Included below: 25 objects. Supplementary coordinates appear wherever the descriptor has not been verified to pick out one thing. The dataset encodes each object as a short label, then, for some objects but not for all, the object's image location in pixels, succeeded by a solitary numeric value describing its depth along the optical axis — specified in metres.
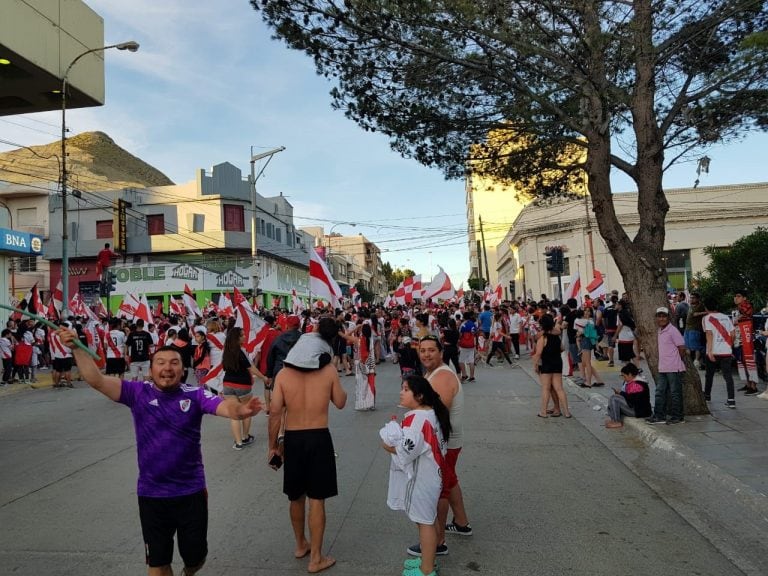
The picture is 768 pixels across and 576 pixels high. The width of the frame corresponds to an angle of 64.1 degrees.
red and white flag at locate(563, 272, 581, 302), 17.30
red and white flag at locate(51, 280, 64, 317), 37.54
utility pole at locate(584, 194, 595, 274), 32.10
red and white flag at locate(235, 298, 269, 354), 9.73
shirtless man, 4.10
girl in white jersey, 3.76
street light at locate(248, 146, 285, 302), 31.97
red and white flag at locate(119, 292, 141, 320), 21.60
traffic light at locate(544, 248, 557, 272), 17.93
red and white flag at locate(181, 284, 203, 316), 22.57
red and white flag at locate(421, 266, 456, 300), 20.59
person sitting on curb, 8.51
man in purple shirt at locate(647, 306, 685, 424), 8.02
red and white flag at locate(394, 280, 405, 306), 23.92
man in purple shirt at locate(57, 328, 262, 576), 3.34
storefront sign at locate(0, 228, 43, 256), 20.73
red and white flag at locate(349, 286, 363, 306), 32.30
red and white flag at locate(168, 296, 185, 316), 25.68
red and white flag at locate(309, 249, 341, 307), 9.81
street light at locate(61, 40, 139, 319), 18.25
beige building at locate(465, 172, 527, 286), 65.50
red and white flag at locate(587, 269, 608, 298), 18.48
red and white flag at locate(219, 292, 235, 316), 20.27
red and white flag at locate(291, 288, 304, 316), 24.80
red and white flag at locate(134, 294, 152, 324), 18.62
